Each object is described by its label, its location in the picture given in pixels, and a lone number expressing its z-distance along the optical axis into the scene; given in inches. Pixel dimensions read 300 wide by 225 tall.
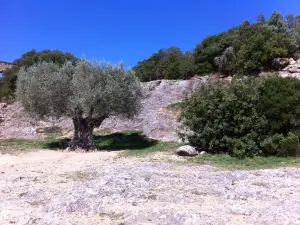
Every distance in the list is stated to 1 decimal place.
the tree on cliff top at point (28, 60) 1318.9
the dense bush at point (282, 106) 524.1
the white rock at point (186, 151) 548.1
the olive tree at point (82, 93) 628.1
